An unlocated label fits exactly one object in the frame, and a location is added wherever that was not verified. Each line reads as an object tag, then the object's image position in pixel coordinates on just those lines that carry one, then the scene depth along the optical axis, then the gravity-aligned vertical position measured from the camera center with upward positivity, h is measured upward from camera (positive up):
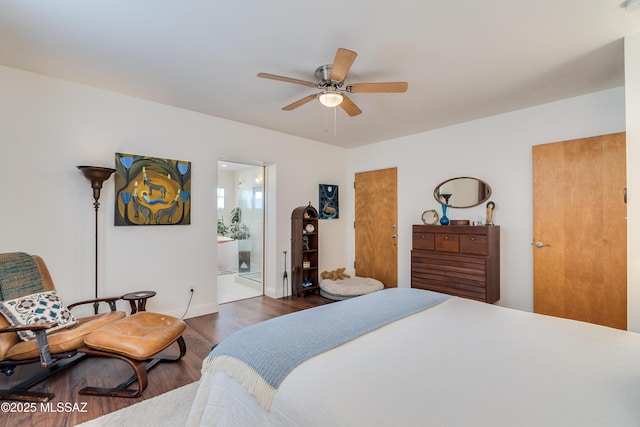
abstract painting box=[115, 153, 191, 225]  3.09 +0.29
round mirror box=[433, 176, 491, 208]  3.84 +0.35
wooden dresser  3.40 -0.52
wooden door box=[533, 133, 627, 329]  2.80 -0.11
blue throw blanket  1.23 -0.59
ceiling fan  1.97 +1.03
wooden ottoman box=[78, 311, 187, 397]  2.02 -0.89
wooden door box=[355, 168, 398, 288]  4.80 -0.13
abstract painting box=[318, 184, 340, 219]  5.04 +0.27
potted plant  5.48 -0.21
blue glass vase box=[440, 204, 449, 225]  3.96 -0.03
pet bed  4.28 -1.03
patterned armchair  1.95 -0.77
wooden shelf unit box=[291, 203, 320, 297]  4.46 -0.51
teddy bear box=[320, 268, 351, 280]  4.87 -0.94
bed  0.95 -0.61
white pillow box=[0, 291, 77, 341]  2.03 -0.68
